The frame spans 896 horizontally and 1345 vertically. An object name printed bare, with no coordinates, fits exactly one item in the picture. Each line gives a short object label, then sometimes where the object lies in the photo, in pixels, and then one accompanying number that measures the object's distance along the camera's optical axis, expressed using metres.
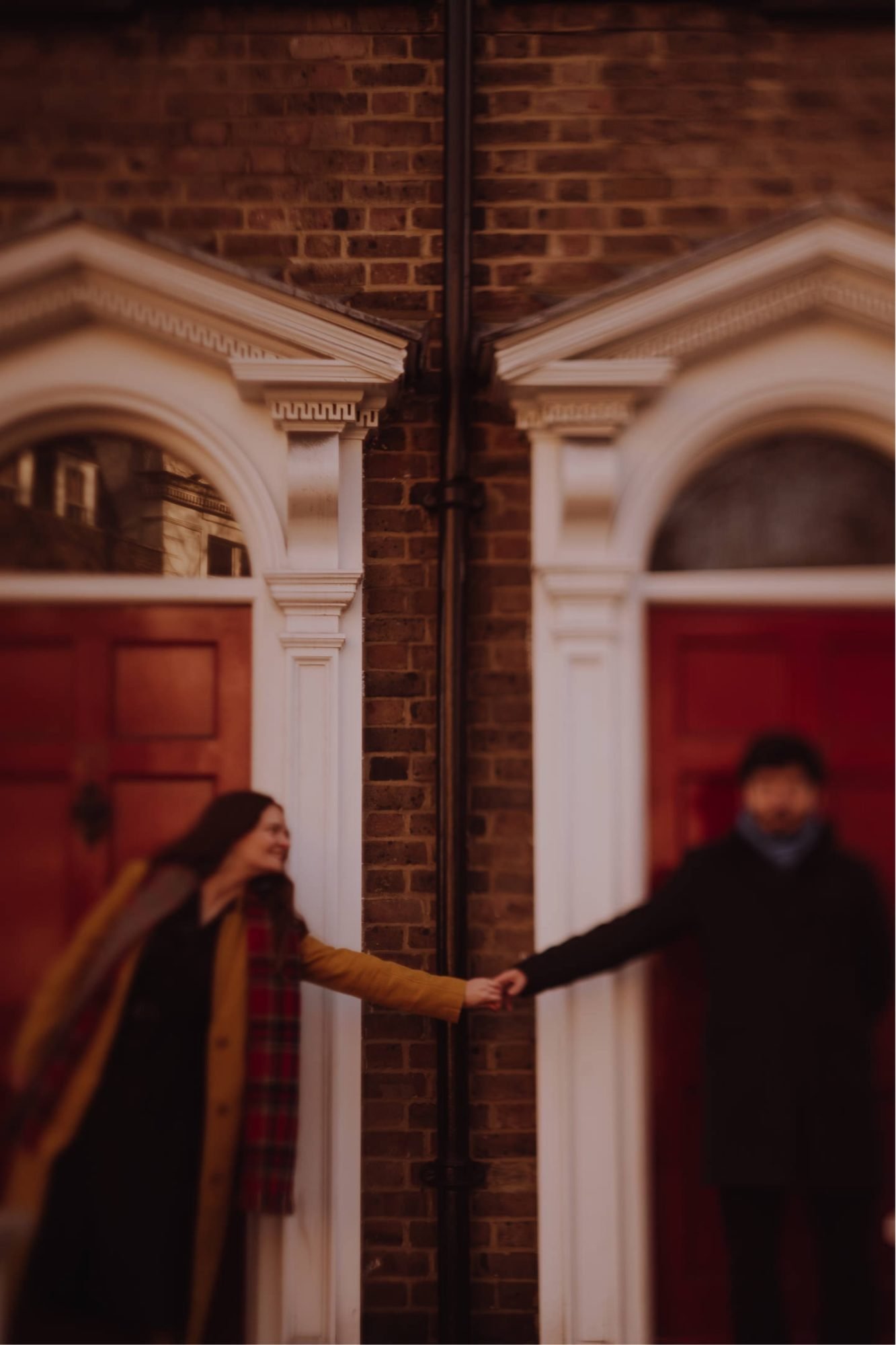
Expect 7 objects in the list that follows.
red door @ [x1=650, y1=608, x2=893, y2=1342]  3.34
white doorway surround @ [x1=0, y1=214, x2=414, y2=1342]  3.24
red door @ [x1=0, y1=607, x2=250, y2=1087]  3.33
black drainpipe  3.25
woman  2.79
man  2.92
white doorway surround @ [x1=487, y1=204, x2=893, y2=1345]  3.26
